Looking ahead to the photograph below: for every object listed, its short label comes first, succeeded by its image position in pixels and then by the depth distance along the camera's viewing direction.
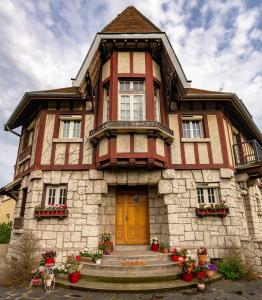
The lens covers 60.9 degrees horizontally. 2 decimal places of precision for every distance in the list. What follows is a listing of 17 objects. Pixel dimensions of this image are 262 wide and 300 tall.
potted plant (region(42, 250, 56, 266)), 6.40
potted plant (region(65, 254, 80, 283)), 5.88
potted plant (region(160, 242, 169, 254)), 7.38
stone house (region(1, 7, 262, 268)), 7.67
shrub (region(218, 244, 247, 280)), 6.48
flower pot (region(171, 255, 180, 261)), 6.85
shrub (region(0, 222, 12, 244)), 12.20
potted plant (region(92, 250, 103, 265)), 6.71
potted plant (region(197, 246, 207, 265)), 6.66
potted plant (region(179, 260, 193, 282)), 5.86
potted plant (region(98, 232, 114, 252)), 7.59
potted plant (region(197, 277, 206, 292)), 5.48
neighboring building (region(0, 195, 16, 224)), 18.28
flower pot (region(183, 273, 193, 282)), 5.85
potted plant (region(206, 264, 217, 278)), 6.19
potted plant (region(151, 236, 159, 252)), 7.72
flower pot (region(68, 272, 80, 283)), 5.86
